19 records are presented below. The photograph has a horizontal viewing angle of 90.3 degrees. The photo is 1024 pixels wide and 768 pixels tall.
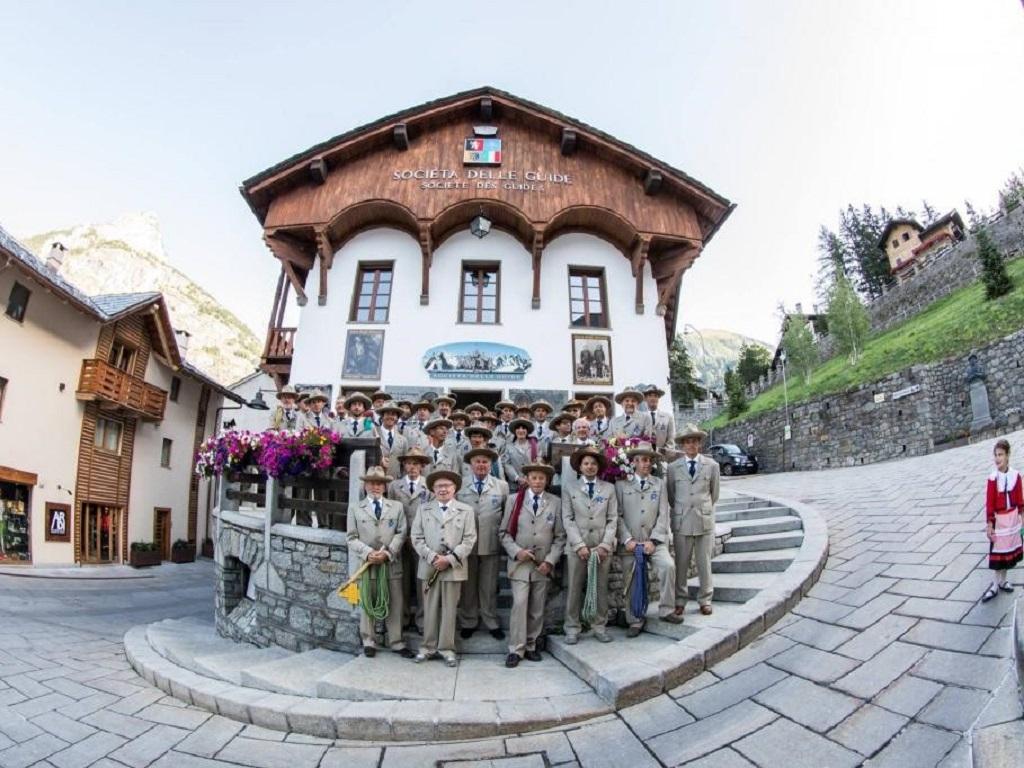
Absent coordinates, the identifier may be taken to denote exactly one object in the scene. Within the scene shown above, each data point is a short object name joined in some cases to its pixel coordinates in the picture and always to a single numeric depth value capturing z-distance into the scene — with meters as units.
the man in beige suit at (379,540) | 5.61
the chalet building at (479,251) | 13.74
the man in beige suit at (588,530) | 5.40
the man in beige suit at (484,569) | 5.81
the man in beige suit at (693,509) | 5.55
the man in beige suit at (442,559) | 5.34
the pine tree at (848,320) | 30.96
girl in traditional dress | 4.49
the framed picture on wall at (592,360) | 13.80
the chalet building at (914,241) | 43.84
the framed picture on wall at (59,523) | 15.55
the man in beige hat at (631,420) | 7.40
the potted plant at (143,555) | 18.69
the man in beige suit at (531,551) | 5.31
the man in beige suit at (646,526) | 5.42
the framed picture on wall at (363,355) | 13.52
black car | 23.38
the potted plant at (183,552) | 21.06
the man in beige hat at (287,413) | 8.02
